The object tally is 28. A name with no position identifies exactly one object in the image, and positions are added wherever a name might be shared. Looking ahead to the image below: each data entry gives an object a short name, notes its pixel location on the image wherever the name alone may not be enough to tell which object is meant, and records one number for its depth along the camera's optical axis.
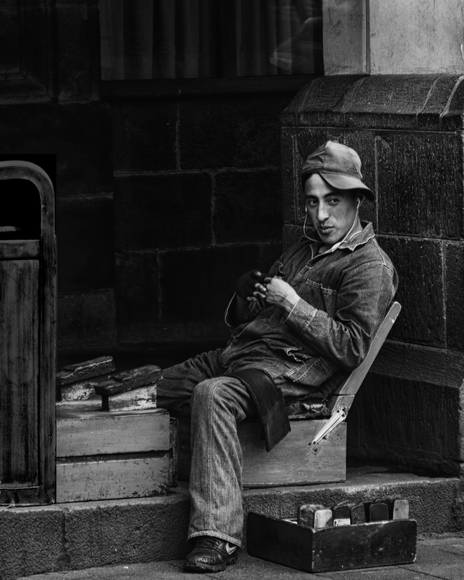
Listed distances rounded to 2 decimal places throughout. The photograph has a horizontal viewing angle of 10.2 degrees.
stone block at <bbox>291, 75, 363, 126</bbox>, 10.67
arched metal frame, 8.99
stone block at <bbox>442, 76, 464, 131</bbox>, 9.85
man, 9.14
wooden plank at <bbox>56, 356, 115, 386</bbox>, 9.75
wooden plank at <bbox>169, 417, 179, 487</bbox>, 9.44
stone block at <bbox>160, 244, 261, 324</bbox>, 15.71
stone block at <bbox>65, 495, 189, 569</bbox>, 9.20
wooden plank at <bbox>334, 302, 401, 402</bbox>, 9.73
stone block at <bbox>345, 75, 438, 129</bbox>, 10.18
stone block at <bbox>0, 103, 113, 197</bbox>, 15.17
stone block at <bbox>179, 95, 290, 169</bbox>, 15.51
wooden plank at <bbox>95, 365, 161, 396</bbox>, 9.32
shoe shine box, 9.10
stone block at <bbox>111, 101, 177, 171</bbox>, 15.39
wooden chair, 9.66
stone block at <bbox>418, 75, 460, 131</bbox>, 9.99
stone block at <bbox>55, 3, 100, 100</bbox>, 15.08
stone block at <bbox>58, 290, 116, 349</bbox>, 15.43
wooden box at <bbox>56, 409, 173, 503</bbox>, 9.19
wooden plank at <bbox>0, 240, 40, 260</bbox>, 8.95
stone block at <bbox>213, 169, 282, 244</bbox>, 15.72
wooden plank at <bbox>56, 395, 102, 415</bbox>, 9.52
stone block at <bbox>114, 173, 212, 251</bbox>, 15.55
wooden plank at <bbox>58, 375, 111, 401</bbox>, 9.77
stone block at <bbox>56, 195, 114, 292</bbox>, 15.45
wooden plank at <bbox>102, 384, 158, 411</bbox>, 9.33
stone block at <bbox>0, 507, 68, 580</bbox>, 9.04
